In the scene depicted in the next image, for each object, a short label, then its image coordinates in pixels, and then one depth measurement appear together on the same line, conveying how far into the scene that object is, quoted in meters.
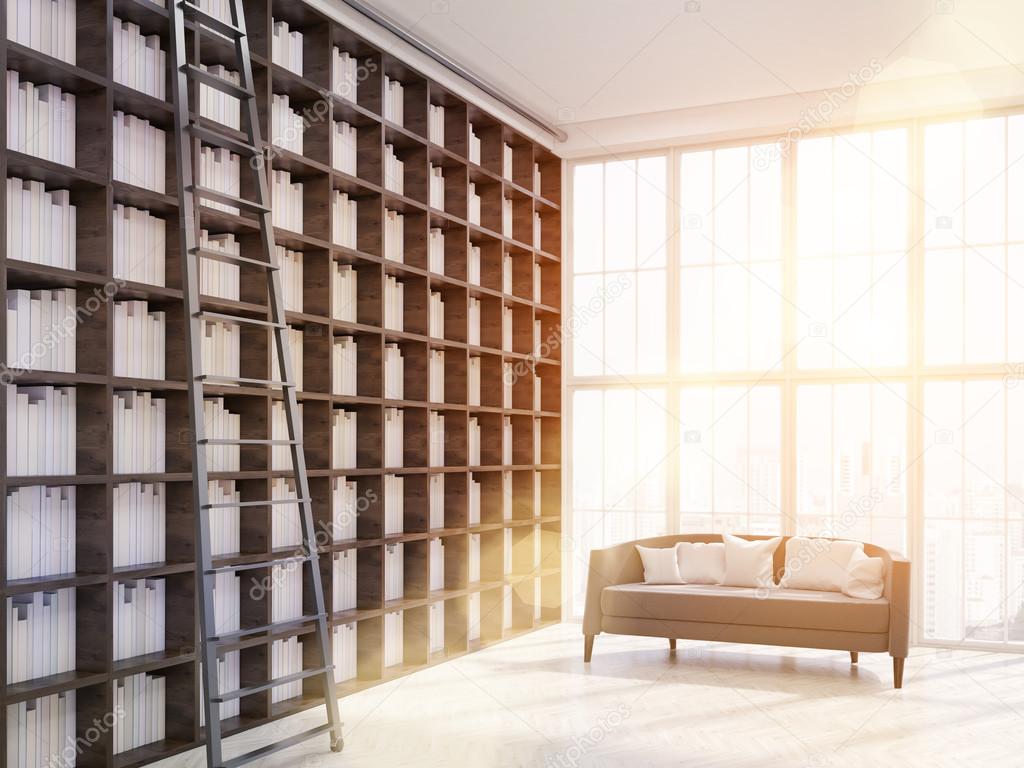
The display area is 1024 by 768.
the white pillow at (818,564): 6.33
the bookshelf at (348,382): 4.05
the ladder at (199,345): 3.97
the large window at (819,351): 6.93
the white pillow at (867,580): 6.04
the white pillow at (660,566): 6.77
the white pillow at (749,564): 6.60
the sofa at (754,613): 5.82
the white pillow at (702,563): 6.74
